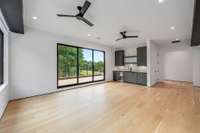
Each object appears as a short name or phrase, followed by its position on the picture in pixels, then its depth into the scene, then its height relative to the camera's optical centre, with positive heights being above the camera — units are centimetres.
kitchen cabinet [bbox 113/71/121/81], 634 -78
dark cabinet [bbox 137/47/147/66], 519 +64
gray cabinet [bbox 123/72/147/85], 509 -78
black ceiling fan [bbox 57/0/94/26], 180 +136
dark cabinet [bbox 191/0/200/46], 182 +123
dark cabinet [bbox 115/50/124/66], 631 +63
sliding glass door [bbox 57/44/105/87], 421 +7
